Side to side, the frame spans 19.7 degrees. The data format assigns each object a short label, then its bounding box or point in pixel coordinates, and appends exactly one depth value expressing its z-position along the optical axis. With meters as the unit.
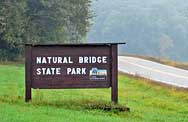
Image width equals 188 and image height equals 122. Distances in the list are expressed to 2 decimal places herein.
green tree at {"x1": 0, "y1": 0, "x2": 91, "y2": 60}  42.53
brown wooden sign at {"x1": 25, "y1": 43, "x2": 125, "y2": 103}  14.48
